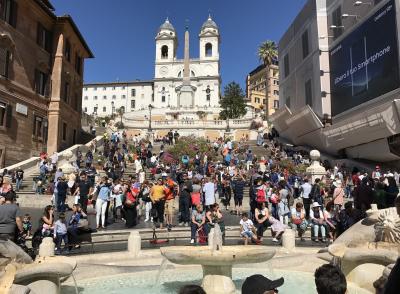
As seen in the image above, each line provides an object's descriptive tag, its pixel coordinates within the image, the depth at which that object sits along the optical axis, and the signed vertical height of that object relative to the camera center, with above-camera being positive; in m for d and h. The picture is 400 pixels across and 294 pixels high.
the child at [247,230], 11.86 -1.05
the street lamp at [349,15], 30.16 +13.76
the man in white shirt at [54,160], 24.75 +2.10
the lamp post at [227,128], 57.59 +9.61
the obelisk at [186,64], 89.57 +28.95
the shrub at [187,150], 31.19 +3.74
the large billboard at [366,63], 25.72 +9.60
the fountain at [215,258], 6.62 -1.07
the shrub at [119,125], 55.44 +9.58
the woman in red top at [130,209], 14.25 -0.54
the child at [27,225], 11.23 -0.92
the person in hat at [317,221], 12.59 -0.82
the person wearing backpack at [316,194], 16.29 +0.05
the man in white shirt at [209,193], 15.08 +0.05
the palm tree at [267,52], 74.12 +26.61
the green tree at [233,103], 80.00 +18.60
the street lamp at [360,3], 28.48 +13.75
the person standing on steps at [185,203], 14.63 -0.33
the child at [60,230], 10.31 -0.96
